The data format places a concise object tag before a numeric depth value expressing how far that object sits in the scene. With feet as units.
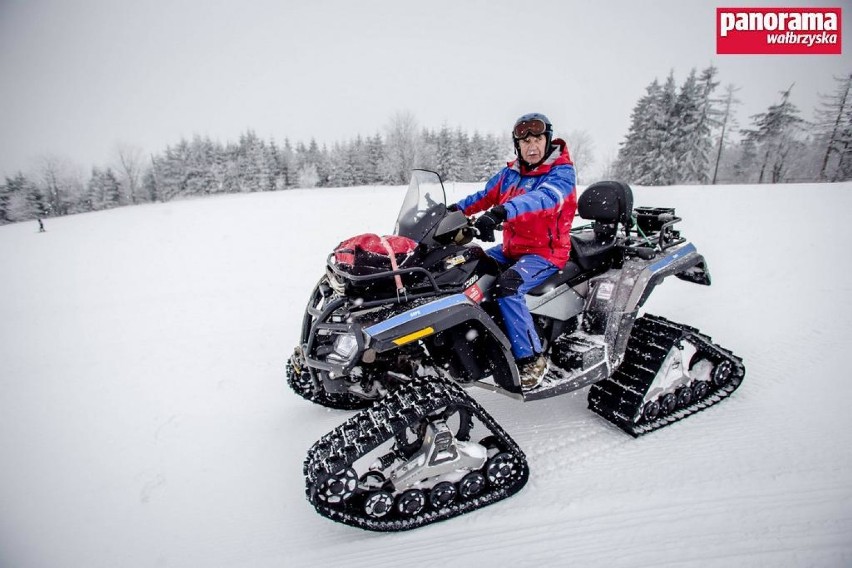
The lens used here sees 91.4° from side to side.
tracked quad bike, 8.13
